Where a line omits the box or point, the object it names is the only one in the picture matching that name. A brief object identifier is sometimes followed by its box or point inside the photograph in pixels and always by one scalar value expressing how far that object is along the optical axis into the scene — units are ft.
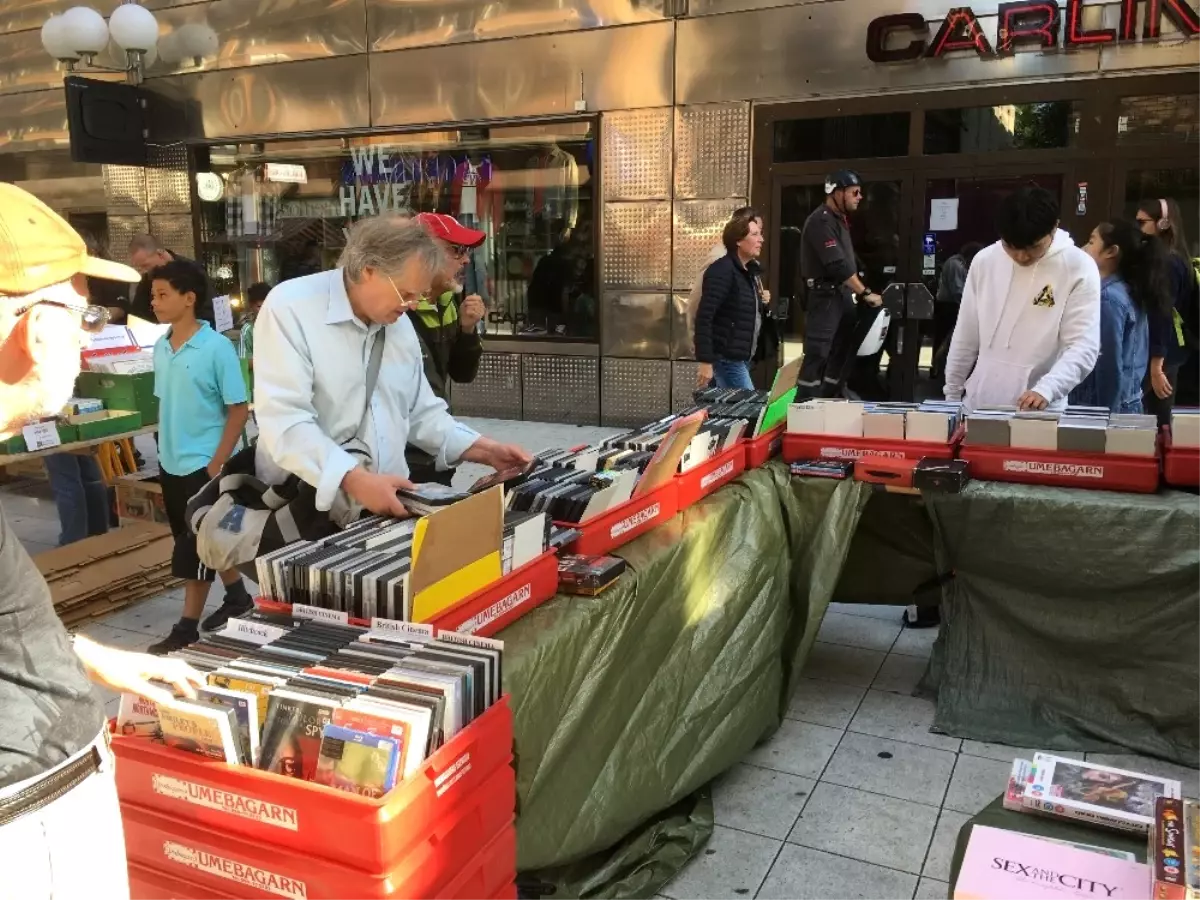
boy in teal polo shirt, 13.79
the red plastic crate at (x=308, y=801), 4.87
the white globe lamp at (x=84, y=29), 31.50
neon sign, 21.97
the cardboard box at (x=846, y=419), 12.39
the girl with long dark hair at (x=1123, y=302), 16.83
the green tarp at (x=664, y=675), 7.44
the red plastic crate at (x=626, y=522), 8.93
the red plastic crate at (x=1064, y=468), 10.97
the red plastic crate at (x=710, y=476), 10.65
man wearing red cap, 12.00
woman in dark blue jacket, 19.58
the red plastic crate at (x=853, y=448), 11.92
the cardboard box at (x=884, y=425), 12.13
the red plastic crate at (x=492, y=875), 5.56
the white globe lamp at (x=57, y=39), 31.71
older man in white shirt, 8.23
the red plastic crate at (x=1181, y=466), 10.82
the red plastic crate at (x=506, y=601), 7.04
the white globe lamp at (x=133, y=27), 31.30
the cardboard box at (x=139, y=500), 19.08
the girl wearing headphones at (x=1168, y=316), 18.16
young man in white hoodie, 12.67
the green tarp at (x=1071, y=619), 10.63
